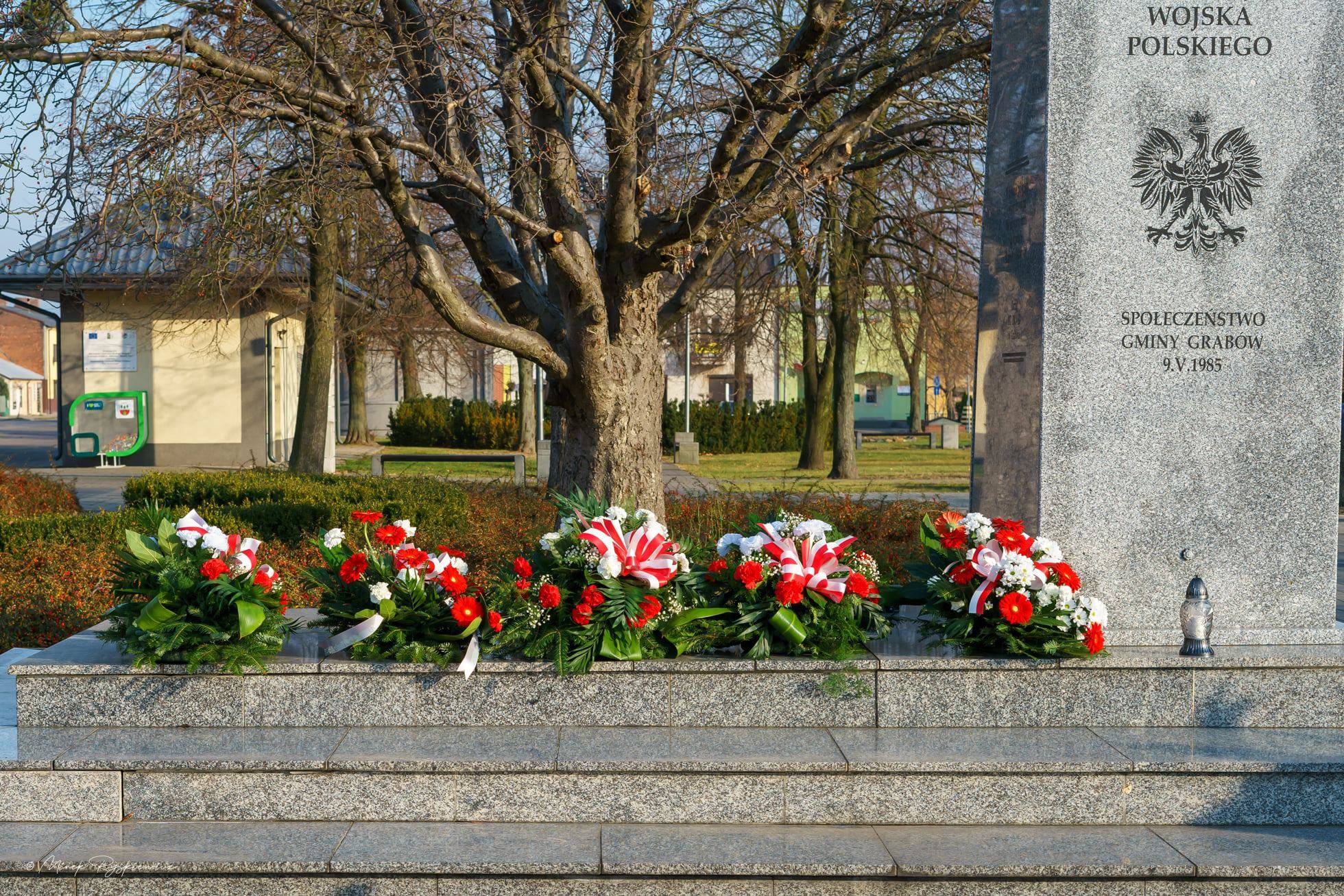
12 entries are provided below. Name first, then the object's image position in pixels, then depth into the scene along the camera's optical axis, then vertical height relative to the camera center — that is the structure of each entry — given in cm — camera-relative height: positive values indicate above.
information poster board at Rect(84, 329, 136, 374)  2406 +141
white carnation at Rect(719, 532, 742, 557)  585 -61
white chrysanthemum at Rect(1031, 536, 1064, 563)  565 -62
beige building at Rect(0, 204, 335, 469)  2370 +97
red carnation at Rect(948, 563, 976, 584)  560 -73
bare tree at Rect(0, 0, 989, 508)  792 +230
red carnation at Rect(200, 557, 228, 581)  530 -68
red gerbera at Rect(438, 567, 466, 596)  545 -76
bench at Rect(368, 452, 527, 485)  1800 -70
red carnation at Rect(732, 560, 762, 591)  543 -71
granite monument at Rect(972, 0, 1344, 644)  603 +62
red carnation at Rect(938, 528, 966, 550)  577 -59
